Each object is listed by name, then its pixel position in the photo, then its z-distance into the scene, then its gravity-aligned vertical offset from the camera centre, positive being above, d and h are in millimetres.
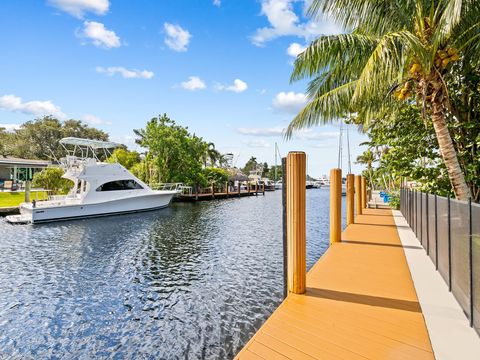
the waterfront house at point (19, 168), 33938 +1526
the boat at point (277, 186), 76000 -1668
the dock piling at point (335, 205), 7285 -641
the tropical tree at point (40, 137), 44938 +7029
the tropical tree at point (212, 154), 62938 +5842
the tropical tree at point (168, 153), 32531 +3208
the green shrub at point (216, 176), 46438 +685
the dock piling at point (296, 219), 3891 -542
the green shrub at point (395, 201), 16062 -1215
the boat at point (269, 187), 67138 -1674
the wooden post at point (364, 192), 14225 -633
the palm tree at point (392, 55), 5160 +2601
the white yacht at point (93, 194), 17641 -1039
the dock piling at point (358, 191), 12959 -516
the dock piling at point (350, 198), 10141 -655
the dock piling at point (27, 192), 19806 -814
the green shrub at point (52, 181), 24094 -64
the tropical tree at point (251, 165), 108469 +5660
